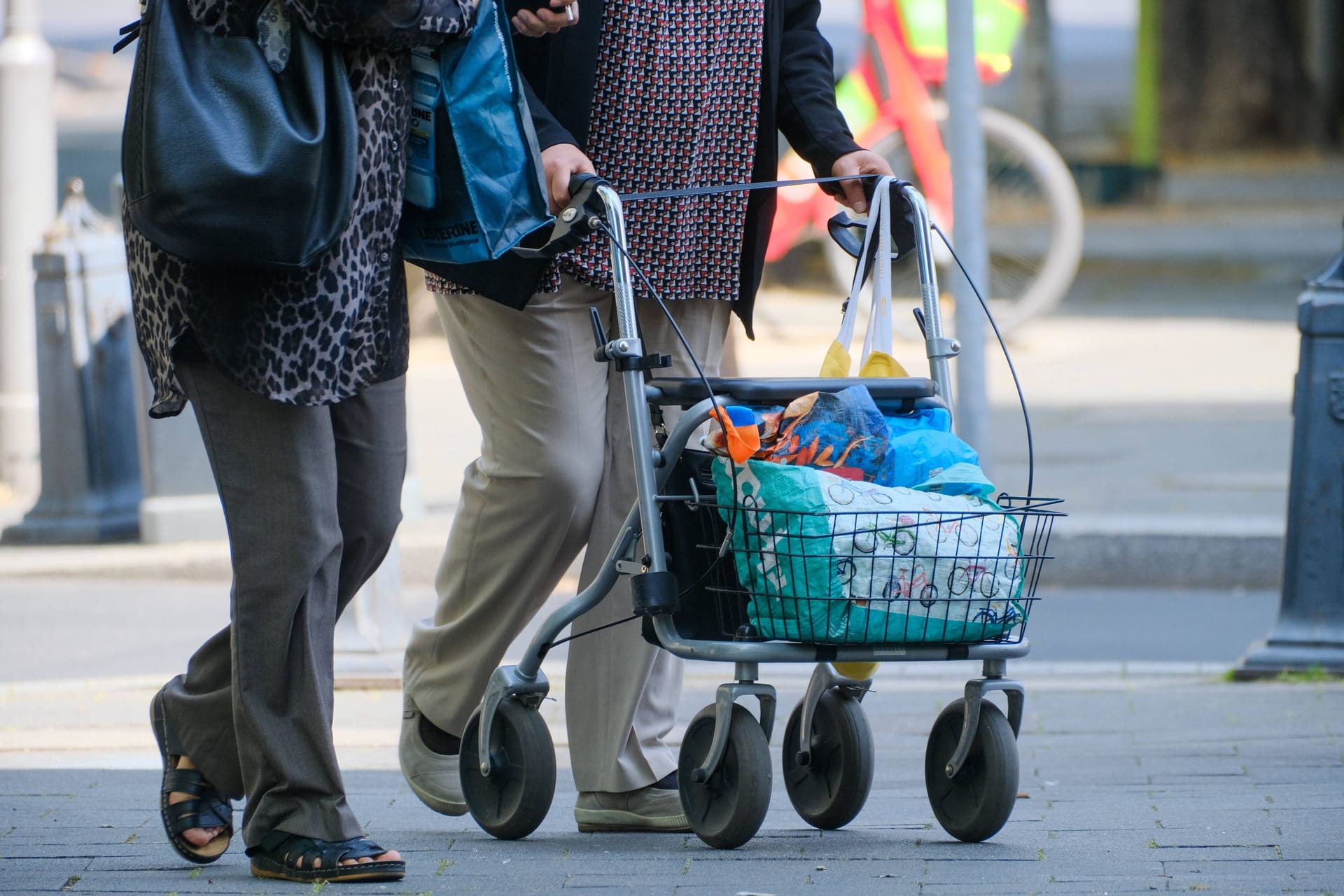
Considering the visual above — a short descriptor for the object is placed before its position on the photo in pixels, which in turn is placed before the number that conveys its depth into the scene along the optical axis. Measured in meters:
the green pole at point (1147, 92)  54.94
